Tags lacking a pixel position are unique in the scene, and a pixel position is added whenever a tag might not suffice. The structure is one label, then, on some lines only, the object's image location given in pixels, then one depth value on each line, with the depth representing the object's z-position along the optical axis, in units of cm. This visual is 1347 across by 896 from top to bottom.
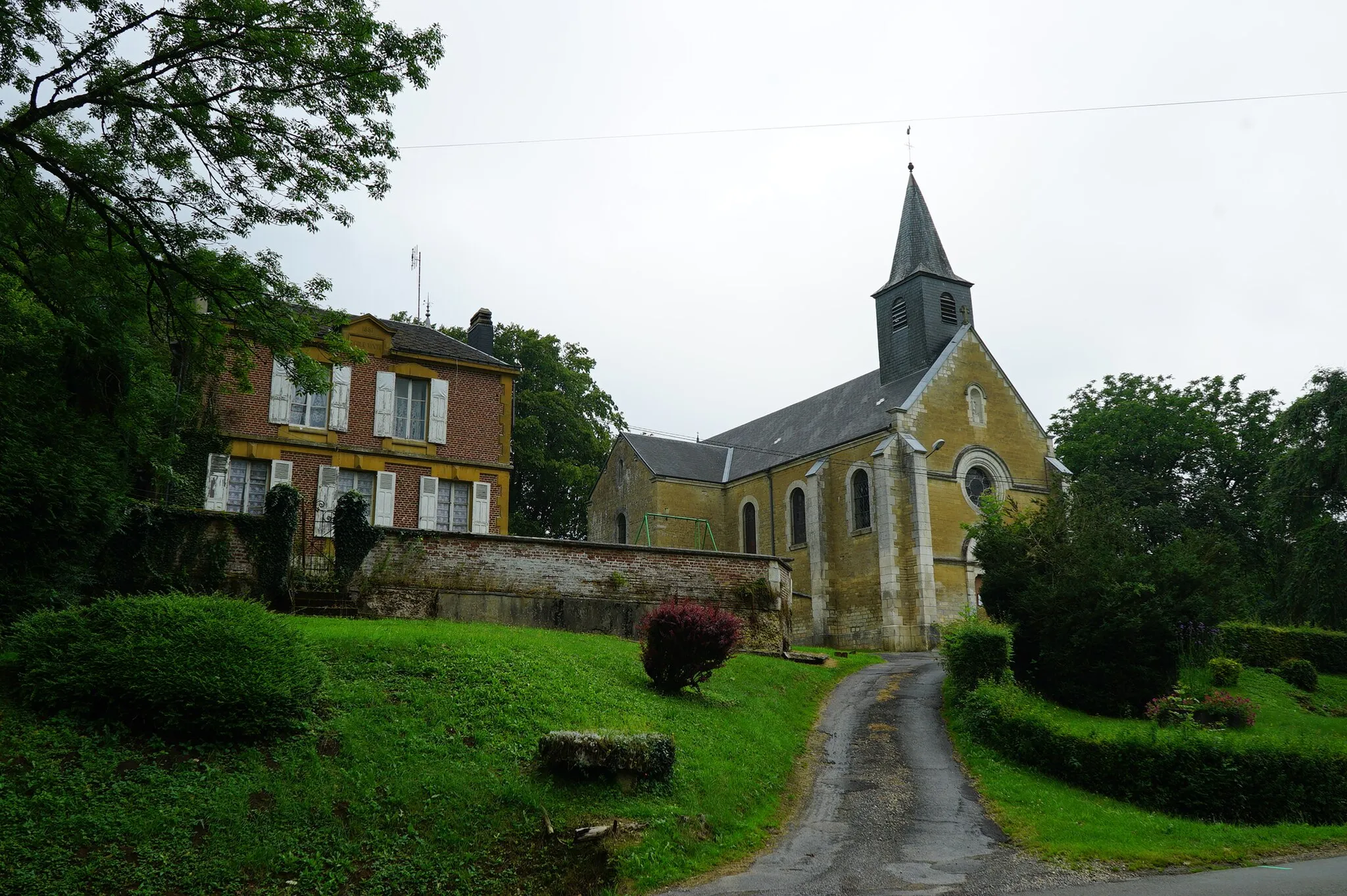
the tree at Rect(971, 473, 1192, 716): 1714
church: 3052
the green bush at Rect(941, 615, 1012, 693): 1642
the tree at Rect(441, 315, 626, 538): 3797
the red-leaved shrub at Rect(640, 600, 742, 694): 1297
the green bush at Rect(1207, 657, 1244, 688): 1986
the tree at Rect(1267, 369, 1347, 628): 2630
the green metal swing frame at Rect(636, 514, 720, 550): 3644
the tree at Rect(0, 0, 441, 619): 1040
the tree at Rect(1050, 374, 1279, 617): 3616
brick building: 2211
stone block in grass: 924
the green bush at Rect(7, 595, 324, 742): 860
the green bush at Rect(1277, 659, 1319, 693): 2106
